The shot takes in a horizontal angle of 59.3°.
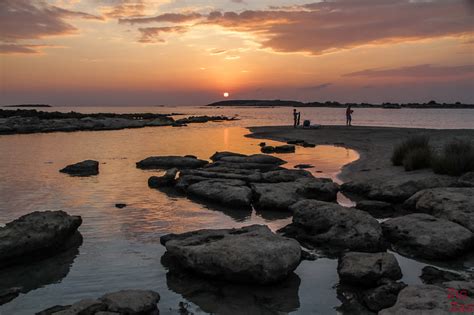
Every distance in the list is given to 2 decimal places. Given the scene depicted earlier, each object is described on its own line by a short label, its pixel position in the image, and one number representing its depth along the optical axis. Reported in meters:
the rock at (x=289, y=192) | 12.30
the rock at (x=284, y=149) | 26.27
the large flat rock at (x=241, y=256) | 7.05
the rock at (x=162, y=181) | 15.99
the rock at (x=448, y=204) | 9.63
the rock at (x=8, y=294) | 6.51
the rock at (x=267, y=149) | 26.28
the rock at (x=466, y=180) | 12.32
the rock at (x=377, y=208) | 11.51
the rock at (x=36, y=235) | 7.93
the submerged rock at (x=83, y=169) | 18.84
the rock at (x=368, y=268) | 6.92
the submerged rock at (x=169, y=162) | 20.94
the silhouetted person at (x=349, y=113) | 47.69
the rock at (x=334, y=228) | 8.75
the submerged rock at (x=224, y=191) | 12.55
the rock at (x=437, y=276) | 7.17
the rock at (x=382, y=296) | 6.19
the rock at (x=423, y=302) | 5.36
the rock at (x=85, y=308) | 5.64
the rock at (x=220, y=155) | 22.21
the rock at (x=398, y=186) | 12.66
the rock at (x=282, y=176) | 15.02
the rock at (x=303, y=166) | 20.06
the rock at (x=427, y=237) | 8.29
